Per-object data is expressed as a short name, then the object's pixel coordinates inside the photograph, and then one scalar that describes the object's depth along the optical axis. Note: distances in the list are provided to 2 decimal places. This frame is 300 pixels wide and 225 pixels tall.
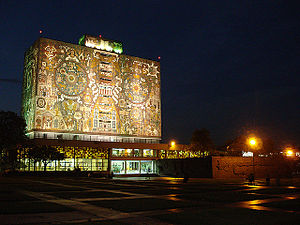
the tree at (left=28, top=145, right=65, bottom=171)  73.88
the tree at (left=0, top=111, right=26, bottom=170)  61.91
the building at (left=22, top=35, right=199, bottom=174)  88.56
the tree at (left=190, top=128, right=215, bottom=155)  92.94
